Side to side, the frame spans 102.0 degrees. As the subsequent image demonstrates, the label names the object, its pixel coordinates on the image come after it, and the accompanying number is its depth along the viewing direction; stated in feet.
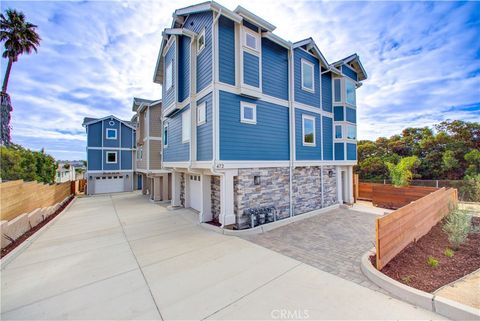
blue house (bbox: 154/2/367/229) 22.50
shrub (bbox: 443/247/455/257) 14.97
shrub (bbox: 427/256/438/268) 13.38
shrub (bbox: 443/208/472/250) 16.10
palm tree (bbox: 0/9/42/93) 53.52
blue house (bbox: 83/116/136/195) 63.62
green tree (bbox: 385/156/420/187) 37.99
